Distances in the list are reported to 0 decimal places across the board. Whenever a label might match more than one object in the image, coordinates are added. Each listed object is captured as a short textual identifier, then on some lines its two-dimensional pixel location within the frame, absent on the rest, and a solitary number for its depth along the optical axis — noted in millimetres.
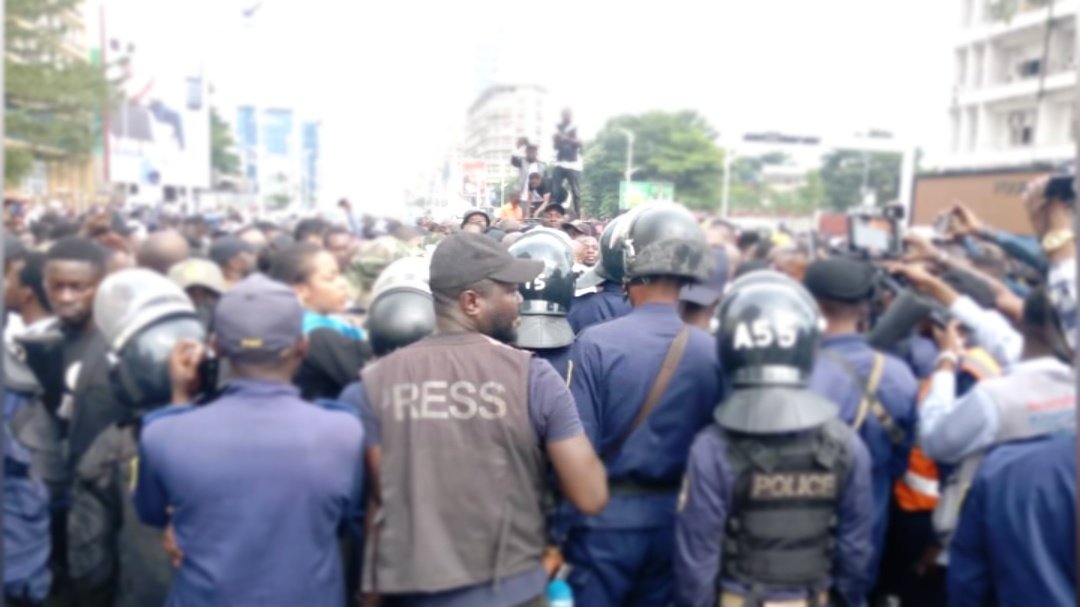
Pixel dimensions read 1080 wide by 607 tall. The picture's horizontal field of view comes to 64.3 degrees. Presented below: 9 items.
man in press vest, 1549
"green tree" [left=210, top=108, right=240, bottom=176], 43325
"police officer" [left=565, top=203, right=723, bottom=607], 1787
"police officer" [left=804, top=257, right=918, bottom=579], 2969
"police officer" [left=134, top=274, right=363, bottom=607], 2002
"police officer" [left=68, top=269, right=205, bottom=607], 2449
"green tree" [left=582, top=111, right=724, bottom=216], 29766
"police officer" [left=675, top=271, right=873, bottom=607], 2217
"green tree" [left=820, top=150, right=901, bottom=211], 40938
